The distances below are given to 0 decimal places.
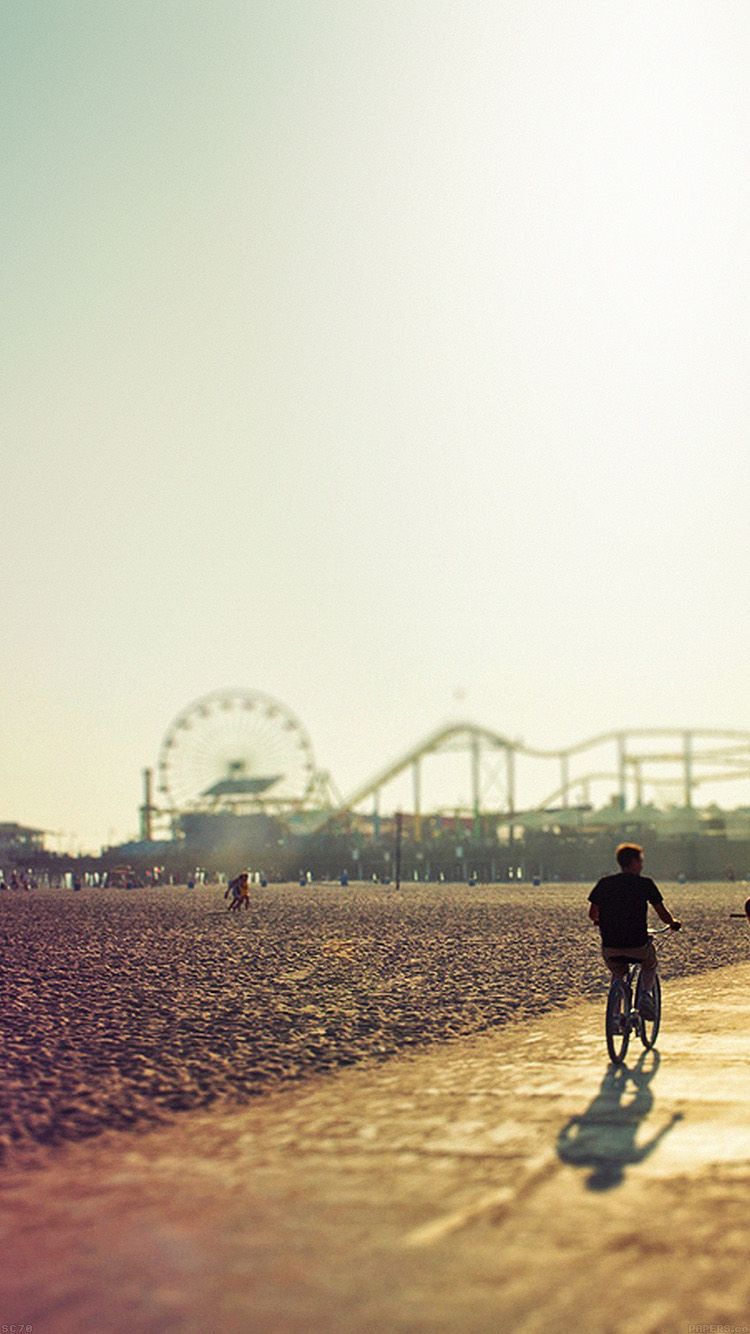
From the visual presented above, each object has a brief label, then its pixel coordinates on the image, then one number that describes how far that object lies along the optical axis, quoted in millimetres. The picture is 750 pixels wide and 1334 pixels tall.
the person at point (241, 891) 37750
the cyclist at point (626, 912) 9695
